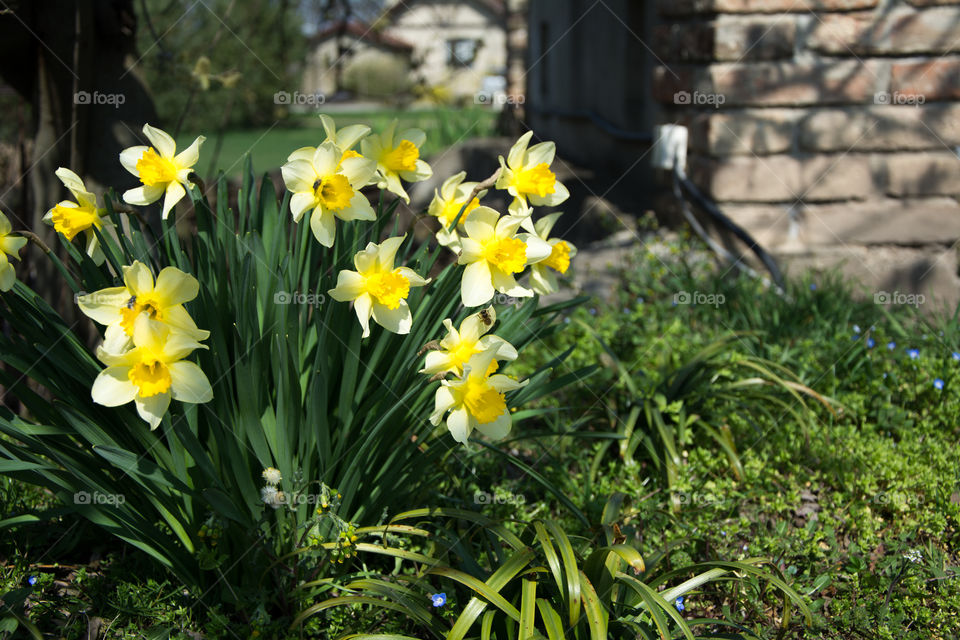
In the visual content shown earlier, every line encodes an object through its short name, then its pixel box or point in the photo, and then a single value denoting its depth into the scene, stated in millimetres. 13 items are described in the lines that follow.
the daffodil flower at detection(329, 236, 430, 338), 1539
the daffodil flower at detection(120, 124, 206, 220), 1638
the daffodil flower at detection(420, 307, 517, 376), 1542
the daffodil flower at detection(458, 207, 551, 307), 1582
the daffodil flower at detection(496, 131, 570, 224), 1742
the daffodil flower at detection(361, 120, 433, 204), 1775
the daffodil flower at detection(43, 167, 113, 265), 1629
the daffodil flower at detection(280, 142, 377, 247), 1550
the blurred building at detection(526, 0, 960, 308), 3719
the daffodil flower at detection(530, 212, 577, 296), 1817
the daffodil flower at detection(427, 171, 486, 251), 1886
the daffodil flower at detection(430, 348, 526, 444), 1493
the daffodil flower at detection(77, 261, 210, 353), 1389
